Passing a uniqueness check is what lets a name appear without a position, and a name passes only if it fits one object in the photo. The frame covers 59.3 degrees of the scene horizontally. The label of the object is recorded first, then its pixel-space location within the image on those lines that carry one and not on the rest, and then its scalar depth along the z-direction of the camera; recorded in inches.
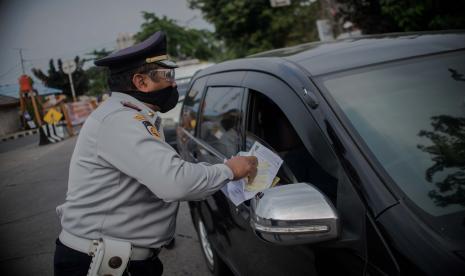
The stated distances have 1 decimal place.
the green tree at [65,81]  1419.2
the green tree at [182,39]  1496.1
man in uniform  64.9
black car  53.8
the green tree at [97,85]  1839.4
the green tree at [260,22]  751.1
